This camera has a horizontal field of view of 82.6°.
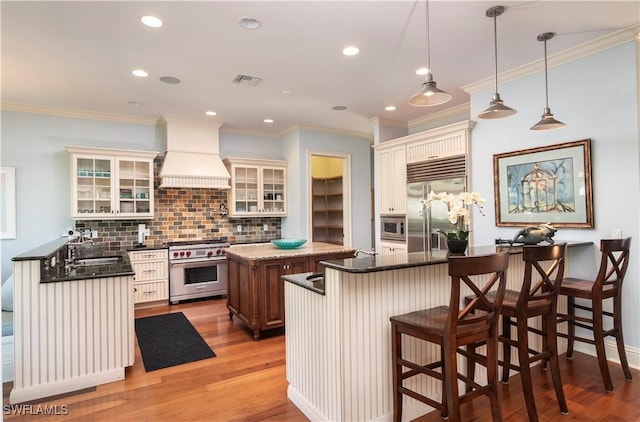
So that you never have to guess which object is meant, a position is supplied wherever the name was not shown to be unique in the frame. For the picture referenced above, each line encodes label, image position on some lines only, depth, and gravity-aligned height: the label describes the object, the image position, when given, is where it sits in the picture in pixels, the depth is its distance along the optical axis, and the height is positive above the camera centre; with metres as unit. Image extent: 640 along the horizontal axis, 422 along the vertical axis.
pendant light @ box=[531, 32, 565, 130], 2.88 +0.74
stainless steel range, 5.33 -0.74
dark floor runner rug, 3.36 -1.26
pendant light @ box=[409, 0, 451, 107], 2.44 +0.83
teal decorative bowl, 4.26 -0.29
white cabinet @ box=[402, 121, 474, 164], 4.31 +0.94
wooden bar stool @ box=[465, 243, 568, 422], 2.22 -0.64
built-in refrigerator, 4.51 +0.02
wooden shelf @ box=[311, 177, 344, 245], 7.38 +0.19
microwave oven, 5.18 -0.16
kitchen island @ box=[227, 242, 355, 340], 3.80 -0.61
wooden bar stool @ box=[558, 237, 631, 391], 2.69 -0.64
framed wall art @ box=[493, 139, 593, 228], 3.31 +0.28
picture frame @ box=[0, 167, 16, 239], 4.71 +0.28
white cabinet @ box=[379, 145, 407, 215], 5.17 +0.54
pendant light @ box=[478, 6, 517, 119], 2.65 +0.78
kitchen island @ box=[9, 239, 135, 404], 2.64 -0.79
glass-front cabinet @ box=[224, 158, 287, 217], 6.12 +0.56
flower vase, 2.61 -0.22
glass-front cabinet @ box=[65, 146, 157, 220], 4.97 +0.55
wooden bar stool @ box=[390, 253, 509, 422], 1.85 -0.63
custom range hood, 5.45 +0.98
